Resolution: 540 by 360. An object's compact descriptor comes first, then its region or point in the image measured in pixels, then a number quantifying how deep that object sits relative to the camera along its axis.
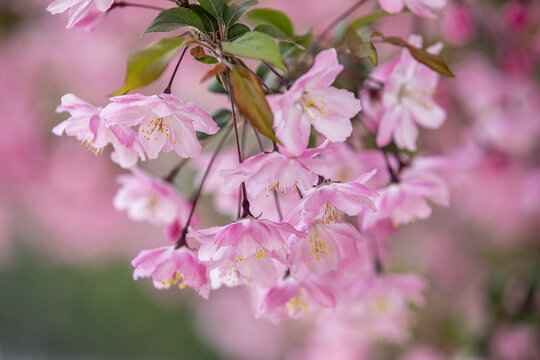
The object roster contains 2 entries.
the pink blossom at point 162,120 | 0.52
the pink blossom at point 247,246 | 0.52
